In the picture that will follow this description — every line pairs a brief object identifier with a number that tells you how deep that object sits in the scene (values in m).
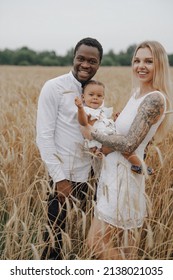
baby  1.84
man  1.88
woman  1.69
